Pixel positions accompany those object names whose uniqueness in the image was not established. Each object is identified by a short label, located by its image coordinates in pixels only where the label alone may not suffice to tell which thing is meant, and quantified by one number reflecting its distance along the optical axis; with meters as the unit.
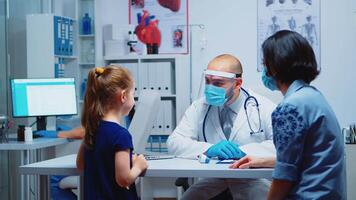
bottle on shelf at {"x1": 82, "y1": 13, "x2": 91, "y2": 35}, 4.58
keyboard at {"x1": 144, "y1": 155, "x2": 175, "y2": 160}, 2.20
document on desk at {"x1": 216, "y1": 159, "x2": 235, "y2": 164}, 2.04
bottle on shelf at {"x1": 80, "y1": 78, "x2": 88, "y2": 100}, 4.65
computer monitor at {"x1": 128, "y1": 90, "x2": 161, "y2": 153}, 2.50
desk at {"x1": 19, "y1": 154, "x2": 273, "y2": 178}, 1.83
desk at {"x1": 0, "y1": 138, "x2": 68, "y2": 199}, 3.30
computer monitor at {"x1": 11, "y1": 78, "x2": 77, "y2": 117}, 3.83
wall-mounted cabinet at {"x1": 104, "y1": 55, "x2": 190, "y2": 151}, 4.31
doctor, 2.28
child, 1.75
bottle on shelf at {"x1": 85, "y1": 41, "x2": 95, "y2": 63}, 4.64
